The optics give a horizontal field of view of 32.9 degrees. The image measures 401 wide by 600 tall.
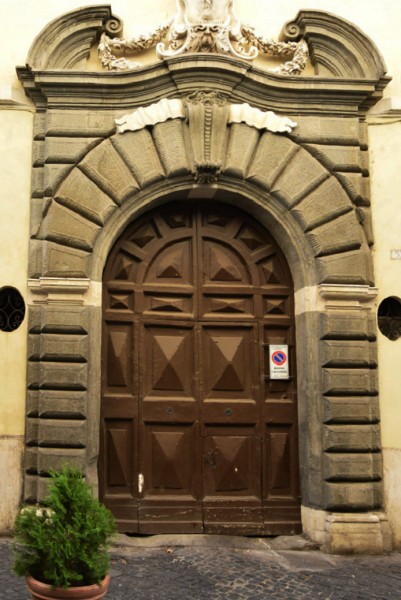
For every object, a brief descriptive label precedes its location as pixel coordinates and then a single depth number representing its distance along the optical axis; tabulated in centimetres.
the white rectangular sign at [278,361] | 654
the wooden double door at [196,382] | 631
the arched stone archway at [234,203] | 611
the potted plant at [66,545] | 360
